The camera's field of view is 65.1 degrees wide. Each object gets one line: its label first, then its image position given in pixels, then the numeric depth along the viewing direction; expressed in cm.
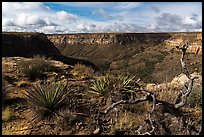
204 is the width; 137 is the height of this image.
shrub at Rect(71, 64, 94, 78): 506
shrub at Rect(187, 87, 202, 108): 373
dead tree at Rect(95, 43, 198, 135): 292
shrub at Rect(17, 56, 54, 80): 453
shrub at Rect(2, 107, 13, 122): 311
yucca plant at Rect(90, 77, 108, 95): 372
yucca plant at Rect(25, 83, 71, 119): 318
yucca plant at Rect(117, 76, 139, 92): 382
